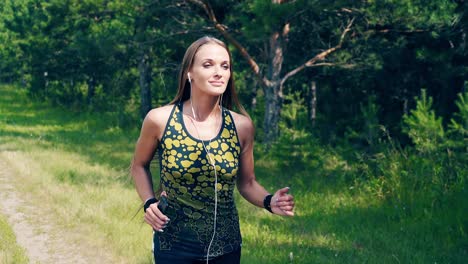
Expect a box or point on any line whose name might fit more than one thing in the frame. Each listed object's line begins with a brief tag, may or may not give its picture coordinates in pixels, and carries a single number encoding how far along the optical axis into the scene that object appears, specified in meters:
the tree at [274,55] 11.28
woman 2.42
